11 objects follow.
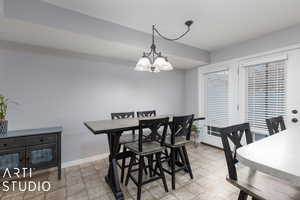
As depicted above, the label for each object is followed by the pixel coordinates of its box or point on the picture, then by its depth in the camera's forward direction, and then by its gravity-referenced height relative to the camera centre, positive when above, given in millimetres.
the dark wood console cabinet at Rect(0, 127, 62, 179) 1948 -728
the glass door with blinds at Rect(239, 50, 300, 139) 2352 +193
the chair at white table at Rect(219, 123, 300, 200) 900 -594
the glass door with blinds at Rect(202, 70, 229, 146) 3393 -80
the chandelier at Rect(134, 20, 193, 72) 2008 +525
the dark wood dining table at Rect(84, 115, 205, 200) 1682 -499
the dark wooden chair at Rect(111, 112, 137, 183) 2167 -624
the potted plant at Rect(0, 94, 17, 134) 2020 -199
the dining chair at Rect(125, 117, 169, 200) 1733 -634
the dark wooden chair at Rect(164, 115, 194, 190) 2003 -591
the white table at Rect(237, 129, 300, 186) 647 -322
